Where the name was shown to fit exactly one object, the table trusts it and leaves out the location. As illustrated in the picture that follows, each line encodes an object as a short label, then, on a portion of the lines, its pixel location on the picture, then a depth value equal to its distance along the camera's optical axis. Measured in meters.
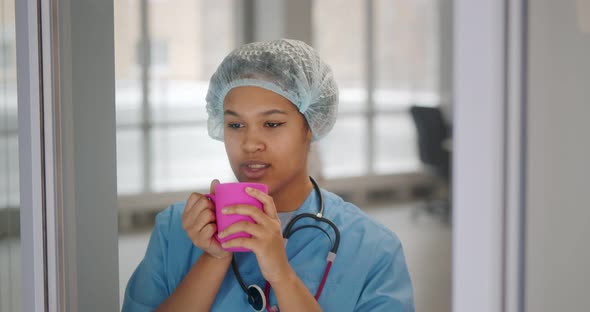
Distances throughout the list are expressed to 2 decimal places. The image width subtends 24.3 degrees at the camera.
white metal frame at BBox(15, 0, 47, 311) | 1.98
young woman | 1.90
